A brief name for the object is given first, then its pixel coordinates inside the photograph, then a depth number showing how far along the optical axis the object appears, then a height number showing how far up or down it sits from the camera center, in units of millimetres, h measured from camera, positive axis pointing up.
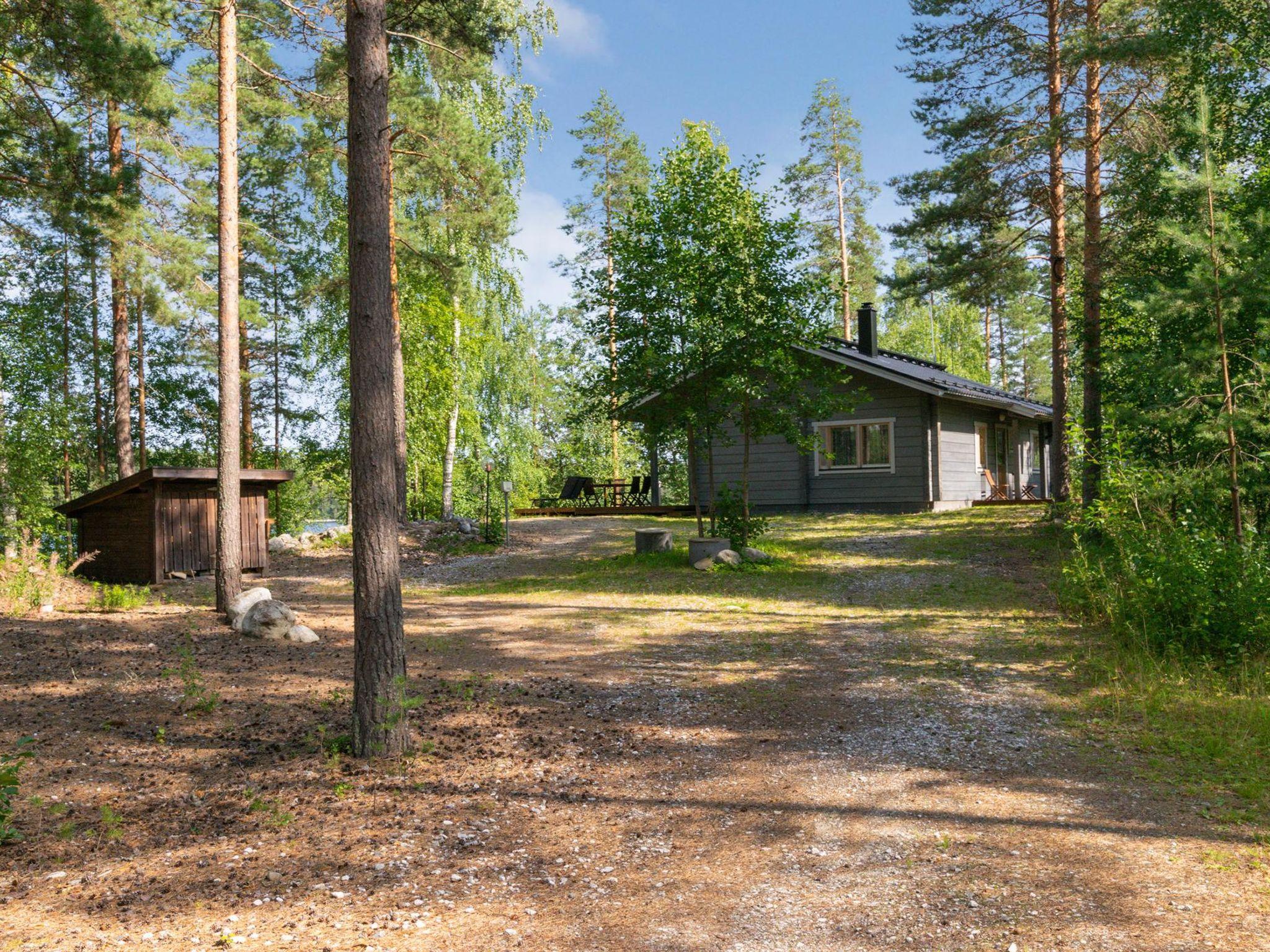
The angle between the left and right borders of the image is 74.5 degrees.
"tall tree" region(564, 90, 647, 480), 32875 +12808
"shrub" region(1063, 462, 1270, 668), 7035 -872
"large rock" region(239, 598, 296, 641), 8695 -1316
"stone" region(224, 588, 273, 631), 9102 -1218
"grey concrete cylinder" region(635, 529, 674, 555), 15227 -939
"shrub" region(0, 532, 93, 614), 9938 -999
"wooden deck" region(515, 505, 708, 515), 23156 -601
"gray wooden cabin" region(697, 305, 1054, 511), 19125 +909
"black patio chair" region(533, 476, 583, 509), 27594 -9
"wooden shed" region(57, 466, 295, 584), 14062 -439
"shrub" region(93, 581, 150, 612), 10359 -1273
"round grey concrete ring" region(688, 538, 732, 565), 13680 -973
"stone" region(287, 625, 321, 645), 8641 -1453
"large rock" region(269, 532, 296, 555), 17984 -1024
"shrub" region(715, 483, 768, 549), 14078 -595
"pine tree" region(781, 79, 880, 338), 33156 +12270
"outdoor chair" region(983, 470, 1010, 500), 22359 -209
